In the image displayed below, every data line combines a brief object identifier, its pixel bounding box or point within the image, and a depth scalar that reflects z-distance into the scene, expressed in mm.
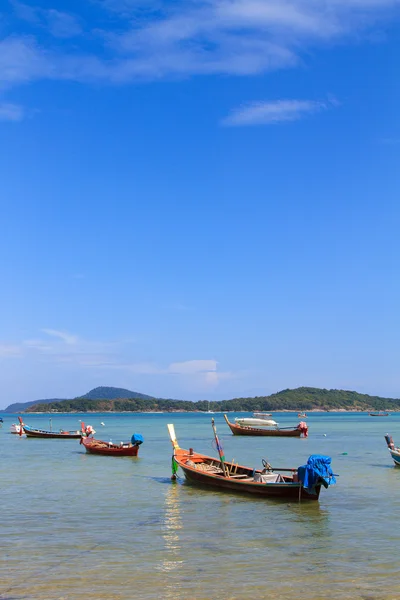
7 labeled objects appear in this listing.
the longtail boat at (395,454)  40581
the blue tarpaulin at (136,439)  47372
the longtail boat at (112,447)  47438
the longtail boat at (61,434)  66312
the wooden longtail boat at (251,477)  26016
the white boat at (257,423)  94125
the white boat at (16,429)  92812
